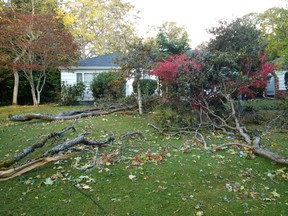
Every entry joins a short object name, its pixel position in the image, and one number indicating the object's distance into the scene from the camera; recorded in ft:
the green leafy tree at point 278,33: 34.60
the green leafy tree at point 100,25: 90.12
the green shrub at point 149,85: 44.04
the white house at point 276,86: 61.72
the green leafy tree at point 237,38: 29.41
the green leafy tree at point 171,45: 46.52
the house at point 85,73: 57.93
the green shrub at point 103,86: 45.33
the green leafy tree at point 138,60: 31.81
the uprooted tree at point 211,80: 26.16
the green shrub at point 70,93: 50.65
